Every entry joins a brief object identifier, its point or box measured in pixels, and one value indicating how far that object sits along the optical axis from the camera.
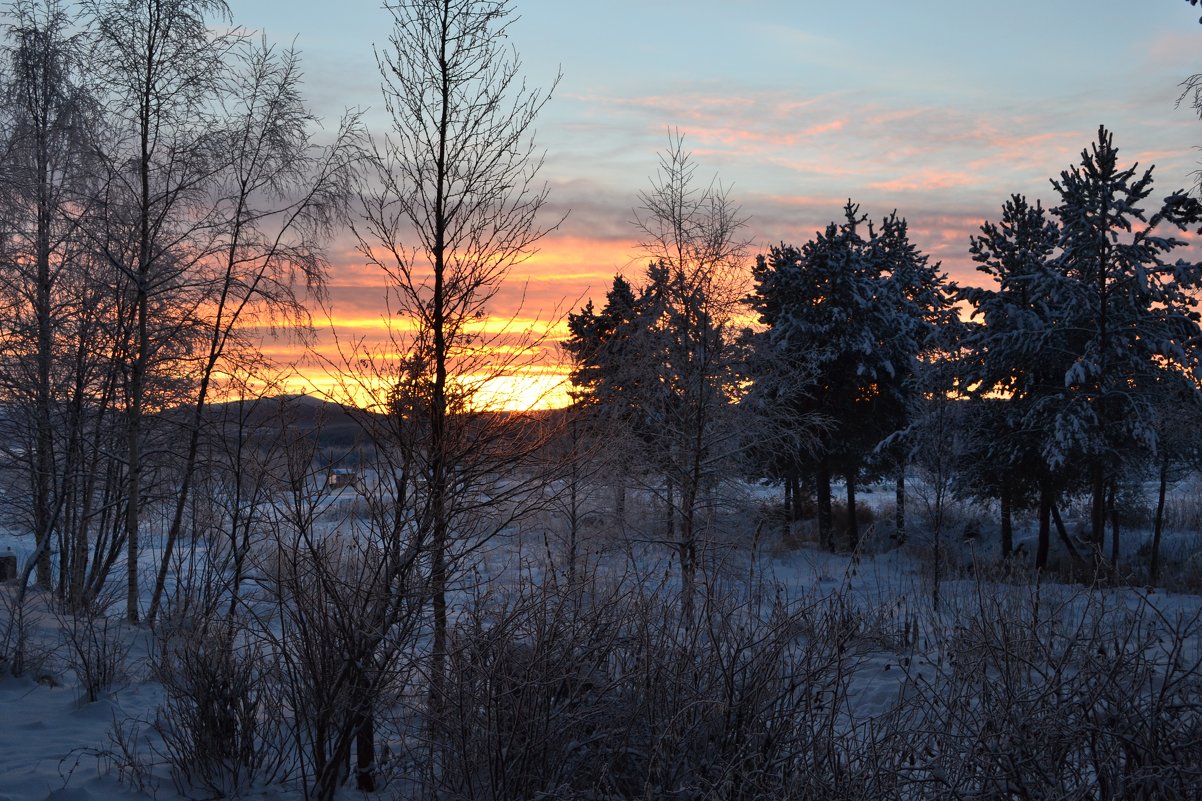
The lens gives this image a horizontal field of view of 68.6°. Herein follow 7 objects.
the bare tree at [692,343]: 15.92
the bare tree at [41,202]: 12.48
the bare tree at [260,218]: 13.16
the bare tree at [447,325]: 7.05
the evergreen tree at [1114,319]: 22.02
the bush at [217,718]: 6.29
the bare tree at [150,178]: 11.82
